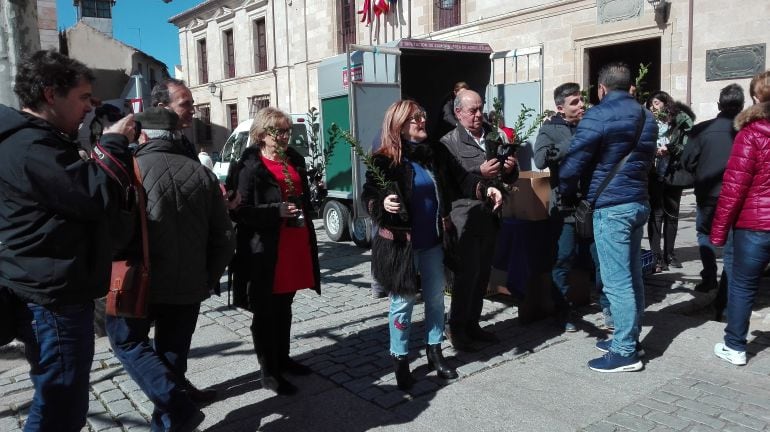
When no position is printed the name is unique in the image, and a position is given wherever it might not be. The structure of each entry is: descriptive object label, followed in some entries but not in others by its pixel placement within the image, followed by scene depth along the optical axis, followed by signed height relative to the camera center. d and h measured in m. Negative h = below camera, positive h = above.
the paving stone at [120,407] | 3.61 -1.51
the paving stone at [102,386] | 3.92 -1.50
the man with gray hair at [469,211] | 4.23 -0.44
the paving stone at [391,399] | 3.61 -1.51
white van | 12.80 +0.33
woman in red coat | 3.88 -0.49
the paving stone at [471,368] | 4.05 -1.50
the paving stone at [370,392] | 3.73 -1.51
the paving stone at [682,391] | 3.60 -1.50
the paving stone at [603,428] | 3.20 -1.51
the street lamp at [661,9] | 13.04 +2.98
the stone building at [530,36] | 12.38 +3.01
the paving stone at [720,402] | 3.42 -1.50
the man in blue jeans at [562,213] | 4.74 -0.52
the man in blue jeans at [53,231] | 2.18 -0.26
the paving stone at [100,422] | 3.42 -1.52
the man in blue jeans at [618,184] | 3.85 -0.25
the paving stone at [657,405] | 3.41 -1.51
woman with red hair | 3.62 -0.42
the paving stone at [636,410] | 3.37 -1.51
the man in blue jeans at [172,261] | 2.86 -0.52
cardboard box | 4.96 -0.42
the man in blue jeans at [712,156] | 5.20 -0.11
